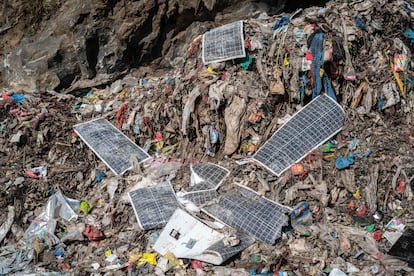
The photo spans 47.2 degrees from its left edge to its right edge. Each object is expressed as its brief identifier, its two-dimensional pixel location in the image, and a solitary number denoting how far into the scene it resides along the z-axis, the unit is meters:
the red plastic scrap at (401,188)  5.31
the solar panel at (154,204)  5.35
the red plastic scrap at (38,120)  6.93
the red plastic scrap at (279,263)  4.69
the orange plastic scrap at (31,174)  6.44
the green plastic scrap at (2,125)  7.02
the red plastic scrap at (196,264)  4.75
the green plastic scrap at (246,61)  6.14
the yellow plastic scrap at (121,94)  7.79
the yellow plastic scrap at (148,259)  4.93
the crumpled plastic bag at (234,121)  6.02
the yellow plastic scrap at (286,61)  6.01
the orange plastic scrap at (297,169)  5.45
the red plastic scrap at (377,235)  4.90
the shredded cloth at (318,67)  5.84
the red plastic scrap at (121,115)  7.00
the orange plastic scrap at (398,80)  6.14
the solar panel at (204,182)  5.43
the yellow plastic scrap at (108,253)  5.20
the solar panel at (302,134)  5.60
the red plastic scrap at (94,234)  5.41
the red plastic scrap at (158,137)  6.68
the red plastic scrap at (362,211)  5.20
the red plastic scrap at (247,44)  6.18
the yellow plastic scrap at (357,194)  5.28
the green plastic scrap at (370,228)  5.04
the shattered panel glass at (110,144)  6.35
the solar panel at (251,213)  4.95
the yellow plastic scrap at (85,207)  5.92
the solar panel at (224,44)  6.13
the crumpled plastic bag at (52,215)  5.68
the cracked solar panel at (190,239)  4.82
